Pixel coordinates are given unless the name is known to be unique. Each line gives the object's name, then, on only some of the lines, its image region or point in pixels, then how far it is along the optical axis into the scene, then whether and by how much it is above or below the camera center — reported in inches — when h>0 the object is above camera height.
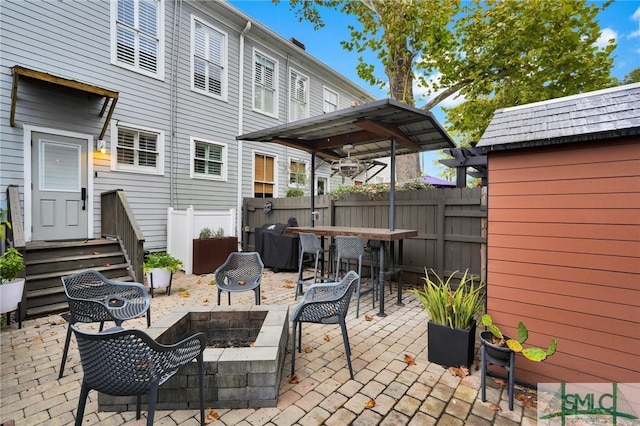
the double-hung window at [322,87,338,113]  445.7 +174.4
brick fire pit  78.8 -48.5
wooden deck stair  156.6 -37.5
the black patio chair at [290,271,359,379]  94.3 -34.3
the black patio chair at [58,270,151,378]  91.4 -32.6
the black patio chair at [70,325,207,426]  57.1 -32.1
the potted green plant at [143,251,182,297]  186.4 -41.2
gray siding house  199.9 +83.6
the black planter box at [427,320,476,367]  102.0 -48.2
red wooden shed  78.7 -5.7
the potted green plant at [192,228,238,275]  248.7 -37.0
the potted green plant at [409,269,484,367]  102.4 -42.0
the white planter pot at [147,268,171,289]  187.0 -45.6
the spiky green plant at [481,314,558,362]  78.7 -37.9
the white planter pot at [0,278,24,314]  128.3 -40.8
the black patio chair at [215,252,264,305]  141.1 -31.3
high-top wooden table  153.4 -14.0
